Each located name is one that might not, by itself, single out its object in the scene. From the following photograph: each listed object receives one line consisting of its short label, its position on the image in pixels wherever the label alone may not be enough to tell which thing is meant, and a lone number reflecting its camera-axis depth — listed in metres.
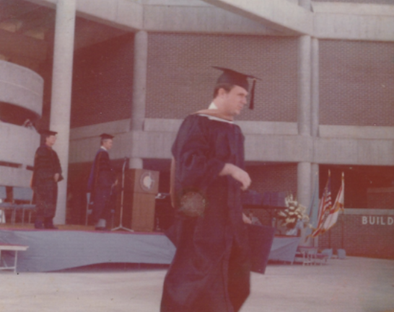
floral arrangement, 11.87
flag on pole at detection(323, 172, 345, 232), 12.22
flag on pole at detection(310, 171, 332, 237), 12.09
